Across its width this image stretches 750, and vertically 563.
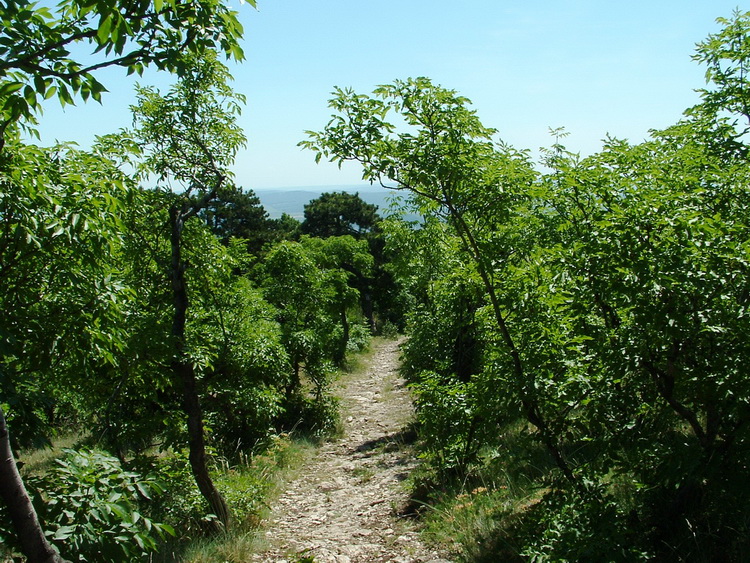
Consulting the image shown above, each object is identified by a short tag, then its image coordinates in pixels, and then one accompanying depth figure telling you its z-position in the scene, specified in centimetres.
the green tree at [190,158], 682
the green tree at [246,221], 3775
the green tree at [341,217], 4391
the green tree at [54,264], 348
